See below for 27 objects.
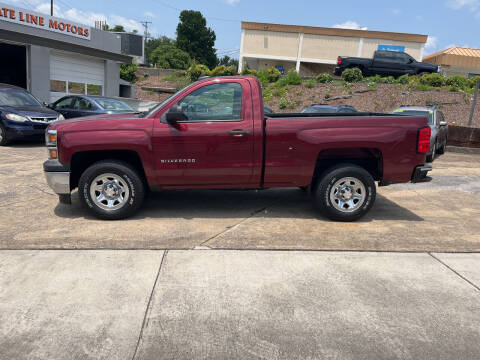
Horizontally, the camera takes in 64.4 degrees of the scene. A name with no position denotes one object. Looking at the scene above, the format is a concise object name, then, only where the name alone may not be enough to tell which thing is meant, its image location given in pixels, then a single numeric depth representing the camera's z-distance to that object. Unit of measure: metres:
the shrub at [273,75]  28.81
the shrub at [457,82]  22.78
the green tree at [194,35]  62.81
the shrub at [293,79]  26.53
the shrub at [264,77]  28.52
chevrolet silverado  5.01
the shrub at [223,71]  32.33
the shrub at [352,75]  25.59
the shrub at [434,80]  23.11
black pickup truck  27.17
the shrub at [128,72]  35.97
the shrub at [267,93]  24.71
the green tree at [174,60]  49.56
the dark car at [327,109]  13.06
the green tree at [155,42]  108.35
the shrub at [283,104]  23.06
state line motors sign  17.63
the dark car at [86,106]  12.17
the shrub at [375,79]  24.87
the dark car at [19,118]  10.94
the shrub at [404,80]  23.97
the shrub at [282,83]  26.48
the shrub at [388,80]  24.41
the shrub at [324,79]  26.56
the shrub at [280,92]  24.83
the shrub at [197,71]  35.56
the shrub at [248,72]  31.54
